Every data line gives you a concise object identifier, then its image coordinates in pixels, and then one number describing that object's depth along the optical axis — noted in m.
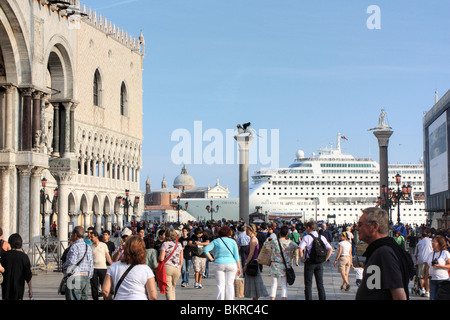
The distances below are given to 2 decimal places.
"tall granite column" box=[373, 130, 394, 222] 47.38
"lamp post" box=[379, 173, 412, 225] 34.44
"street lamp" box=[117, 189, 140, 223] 50.44
